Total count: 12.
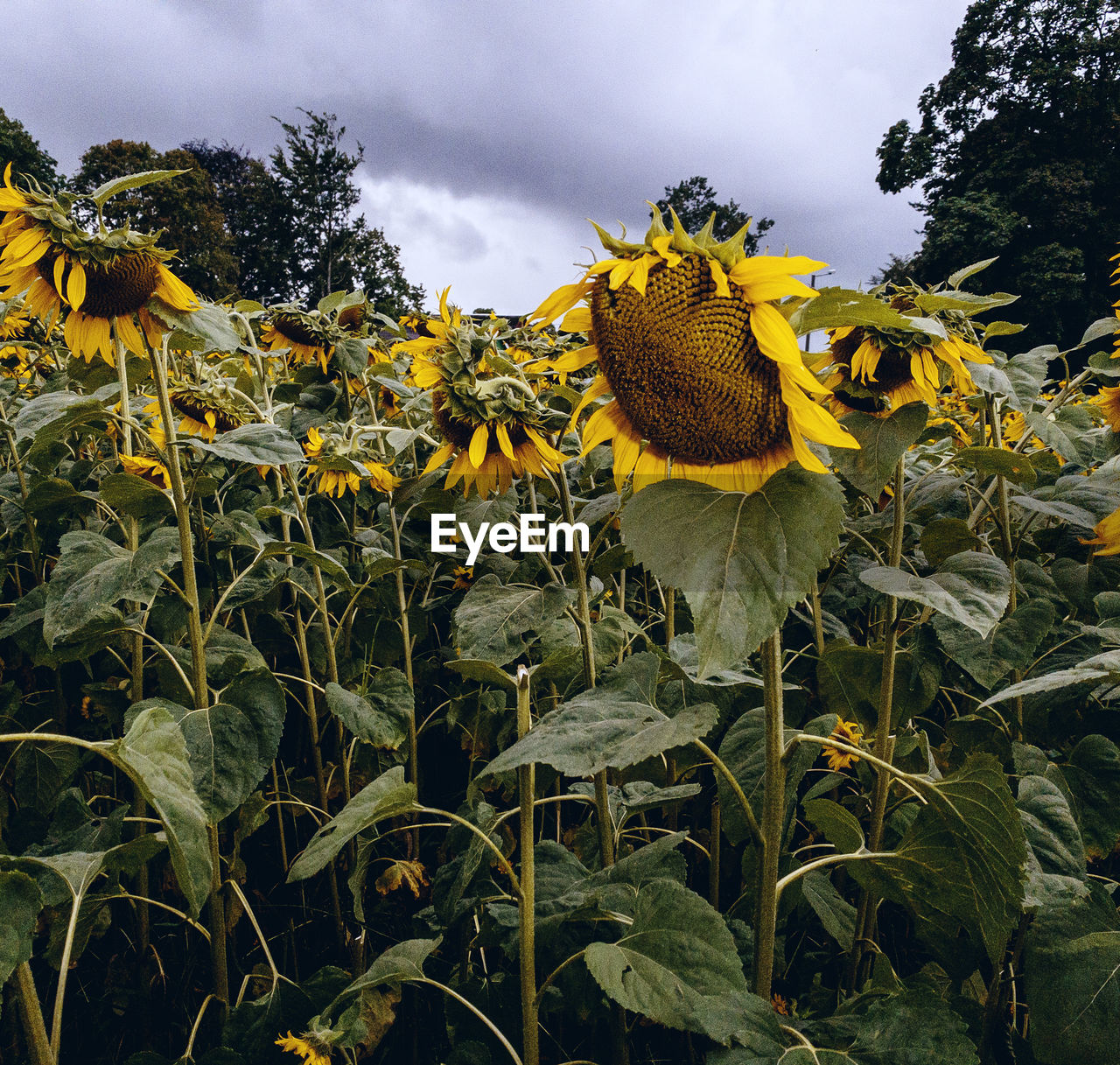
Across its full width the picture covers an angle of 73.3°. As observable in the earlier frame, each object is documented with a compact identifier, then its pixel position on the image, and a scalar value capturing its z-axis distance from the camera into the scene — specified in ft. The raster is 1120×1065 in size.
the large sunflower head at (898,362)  4.23
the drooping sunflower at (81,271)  4.56
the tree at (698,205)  156.97
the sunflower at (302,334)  8.80
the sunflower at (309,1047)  3.74
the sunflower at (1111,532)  4.65
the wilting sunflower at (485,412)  5.10
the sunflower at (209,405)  6.77
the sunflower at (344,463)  5.98
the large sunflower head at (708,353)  2.65
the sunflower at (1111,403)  6.22
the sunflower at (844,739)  5.86
